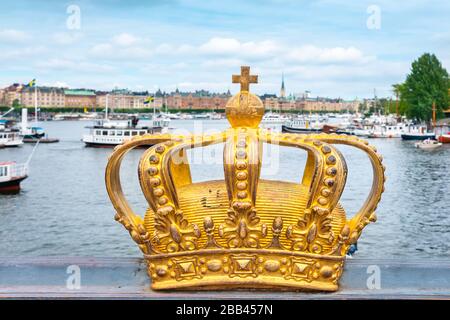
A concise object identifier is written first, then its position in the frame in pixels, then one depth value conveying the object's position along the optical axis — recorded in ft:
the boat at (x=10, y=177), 79.30
